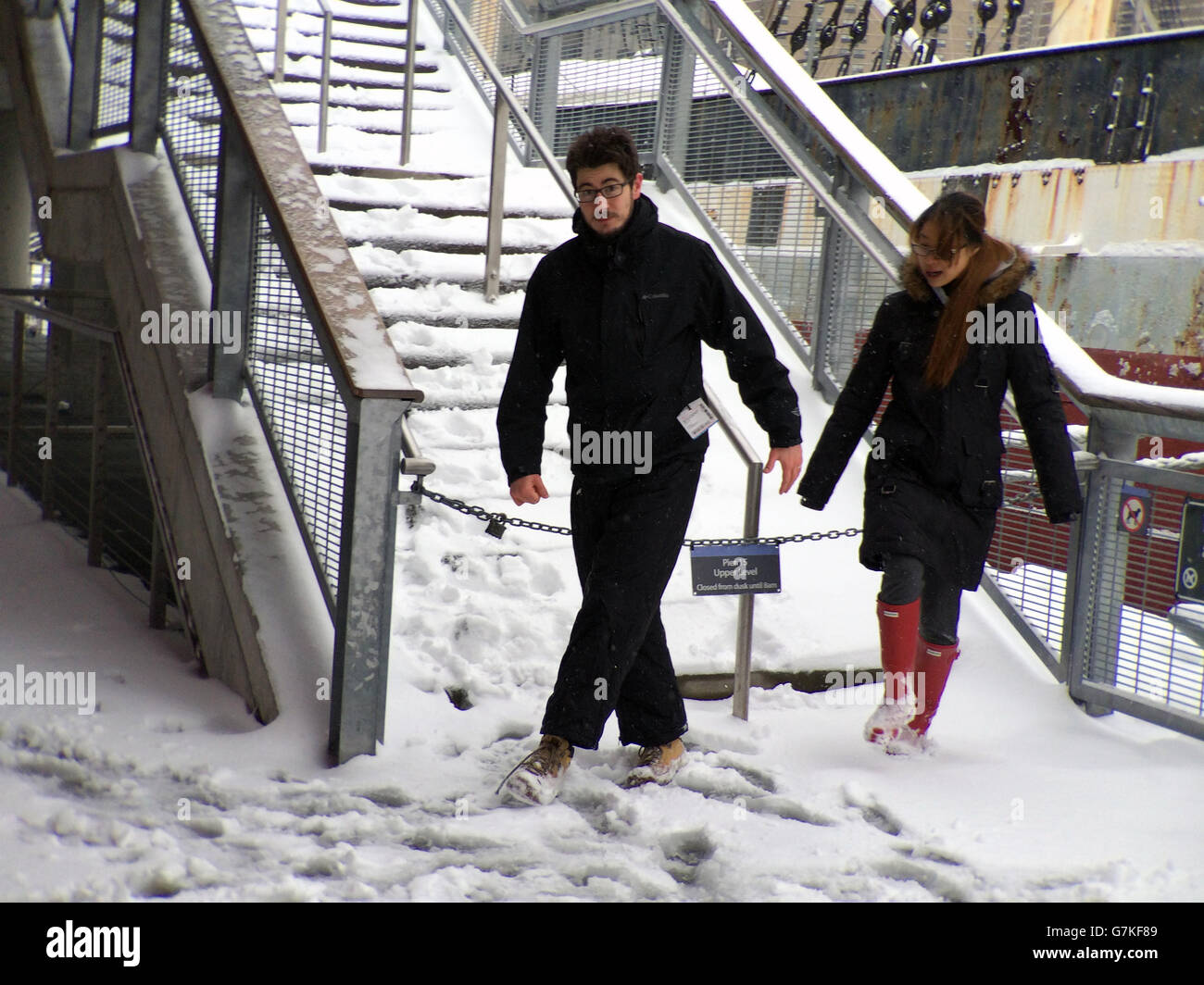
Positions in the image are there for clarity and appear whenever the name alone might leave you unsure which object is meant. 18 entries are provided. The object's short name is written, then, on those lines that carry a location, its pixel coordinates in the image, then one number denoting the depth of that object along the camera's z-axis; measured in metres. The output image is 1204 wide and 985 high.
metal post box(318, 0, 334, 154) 7.54
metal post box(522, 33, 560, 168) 9.02
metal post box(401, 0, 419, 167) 7.43
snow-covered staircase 5.87
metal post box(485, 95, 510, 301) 6.21
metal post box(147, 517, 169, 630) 4.95
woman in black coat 3.71
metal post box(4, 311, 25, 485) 6.84
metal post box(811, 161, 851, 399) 6.16
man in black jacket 3.41
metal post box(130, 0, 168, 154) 5.41
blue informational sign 3.99
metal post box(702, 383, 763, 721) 4.09
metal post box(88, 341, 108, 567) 5.45
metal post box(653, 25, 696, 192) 7.57
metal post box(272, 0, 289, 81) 8.45
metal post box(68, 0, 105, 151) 6.17
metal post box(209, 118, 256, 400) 4.35
